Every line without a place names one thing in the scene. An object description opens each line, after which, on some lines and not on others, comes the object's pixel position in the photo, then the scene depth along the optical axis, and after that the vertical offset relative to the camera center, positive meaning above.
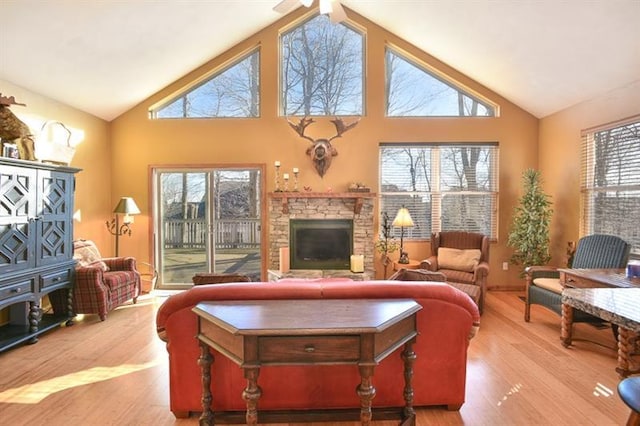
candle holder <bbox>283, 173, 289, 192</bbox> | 5.88 +0.47
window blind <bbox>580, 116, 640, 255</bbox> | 4.12 +0.34
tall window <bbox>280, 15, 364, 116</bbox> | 6.07 +2.45
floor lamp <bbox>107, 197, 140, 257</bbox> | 5.41 -0.10
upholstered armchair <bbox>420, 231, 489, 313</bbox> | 4.63 -0.71
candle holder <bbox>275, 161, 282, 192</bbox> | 5.93 +0.56
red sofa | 2.17 -0.96
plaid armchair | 4.29 -0.88
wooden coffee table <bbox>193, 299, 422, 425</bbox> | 1.54 -0.57
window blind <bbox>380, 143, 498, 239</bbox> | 5.99 +0.41
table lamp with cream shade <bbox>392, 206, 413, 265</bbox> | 5.43 -0.17
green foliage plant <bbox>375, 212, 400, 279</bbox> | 5.72 -0.55
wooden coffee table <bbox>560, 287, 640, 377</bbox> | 1.28 -0.40
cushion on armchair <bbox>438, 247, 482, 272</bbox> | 5.07 -0.72
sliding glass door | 6.04 -0.18
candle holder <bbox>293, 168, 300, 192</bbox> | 5.89 +0.50
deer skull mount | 5.46 +1.05
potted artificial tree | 5.15 -0.24
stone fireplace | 5.82 -0.16
